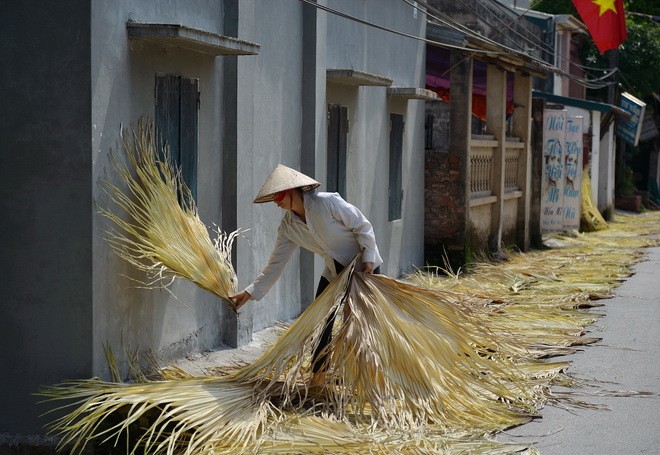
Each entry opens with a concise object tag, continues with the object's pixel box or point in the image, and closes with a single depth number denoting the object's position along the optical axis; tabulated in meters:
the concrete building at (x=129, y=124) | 6.43
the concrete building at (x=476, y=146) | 14.62
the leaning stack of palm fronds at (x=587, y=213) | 21.48
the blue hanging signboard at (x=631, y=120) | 26.45
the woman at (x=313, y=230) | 6.86
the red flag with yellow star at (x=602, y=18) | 14.49
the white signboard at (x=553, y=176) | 19.66
